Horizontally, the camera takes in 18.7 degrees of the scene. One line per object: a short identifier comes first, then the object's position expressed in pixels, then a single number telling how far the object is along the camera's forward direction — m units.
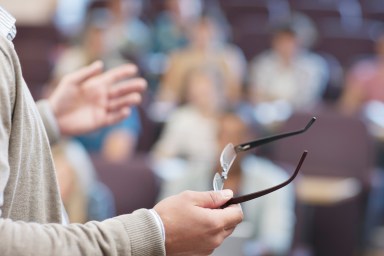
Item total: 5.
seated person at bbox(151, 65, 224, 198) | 5.13
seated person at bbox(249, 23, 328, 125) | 6.57
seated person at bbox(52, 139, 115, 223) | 3.46
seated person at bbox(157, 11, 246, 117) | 6.13
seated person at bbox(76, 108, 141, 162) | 5.16
